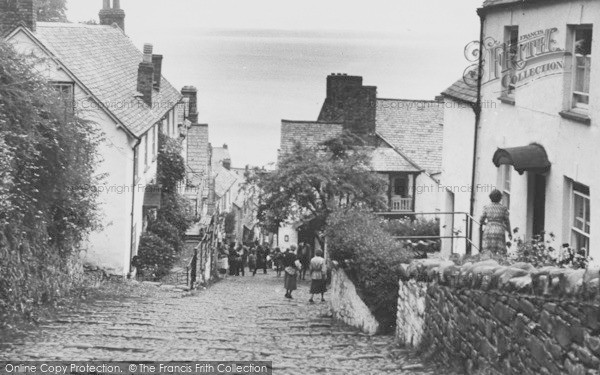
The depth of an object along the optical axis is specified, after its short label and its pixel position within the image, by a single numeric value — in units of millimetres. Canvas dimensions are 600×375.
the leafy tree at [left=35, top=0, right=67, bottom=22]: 73062
